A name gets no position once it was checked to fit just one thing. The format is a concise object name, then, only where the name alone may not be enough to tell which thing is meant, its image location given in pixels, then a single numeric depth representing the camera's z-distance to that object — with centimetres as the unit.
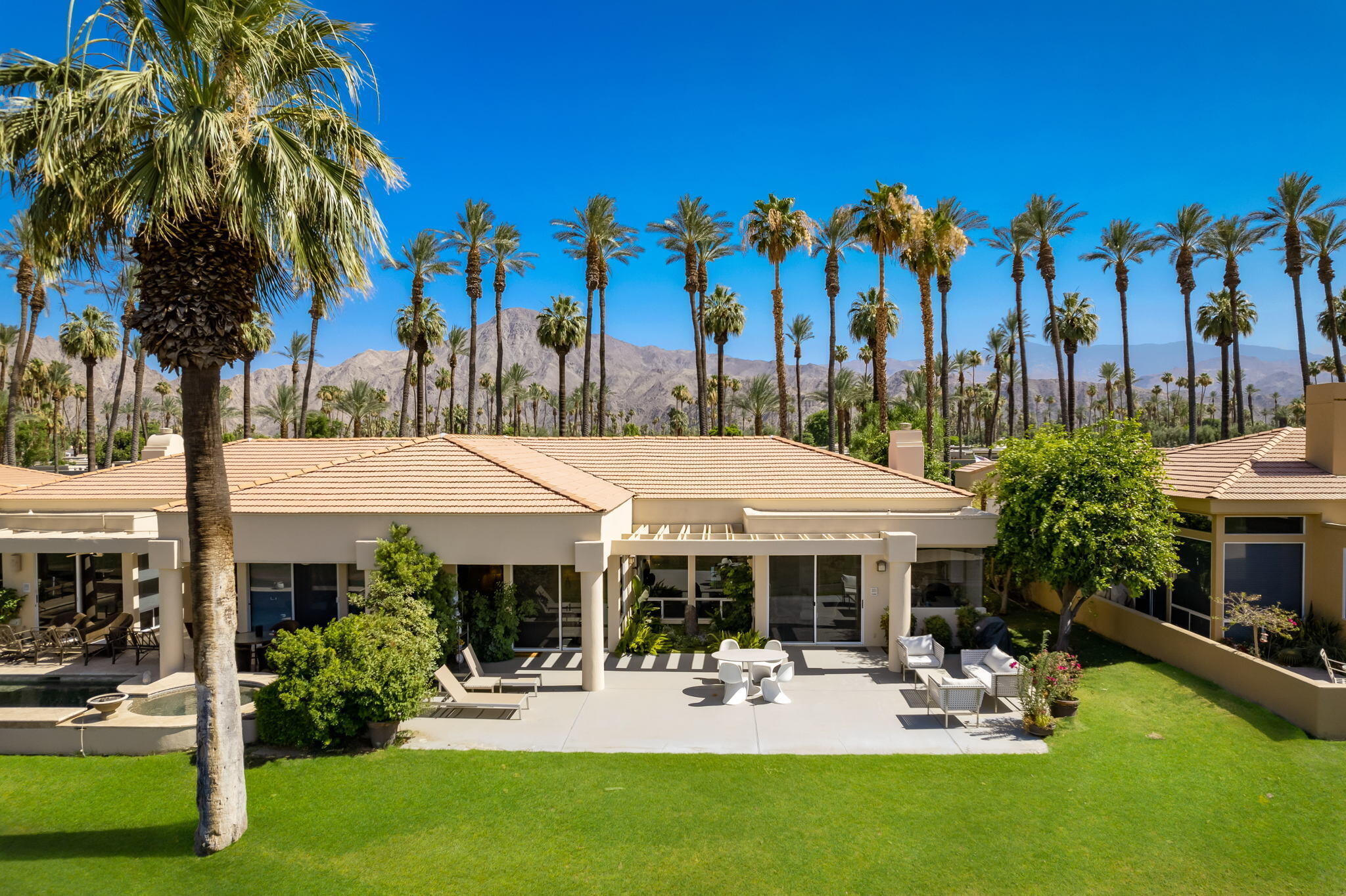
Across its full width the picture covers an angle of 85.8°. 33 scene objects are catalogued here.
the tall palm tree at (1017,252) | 4775
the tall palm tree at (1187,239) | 4634
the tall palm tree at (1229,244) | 4553
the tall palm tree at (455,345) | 7369
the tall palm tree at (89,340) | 5188
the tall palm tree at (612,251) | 4662
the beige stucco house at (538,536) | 1591
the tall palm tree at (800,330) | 7669
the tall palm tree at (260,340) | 4838
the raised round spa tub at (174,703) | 1380
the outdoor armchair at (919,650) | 1599
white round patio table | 1588
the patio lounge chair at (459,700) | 1409
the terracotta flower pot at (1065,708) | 1401
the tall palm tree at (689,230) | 4591
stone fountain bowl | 1304
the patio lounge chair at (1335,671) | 1441
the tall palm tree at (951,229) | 4000
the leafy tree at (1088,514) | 1603
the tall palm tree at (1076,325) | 5750
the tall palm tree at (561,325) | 5788
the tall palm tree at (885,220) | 3888
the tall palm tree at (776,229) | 4184
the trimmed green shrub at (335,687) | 1221
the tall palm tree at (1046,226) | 4431
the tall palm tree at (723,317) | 5531
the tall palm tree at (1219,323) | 5269
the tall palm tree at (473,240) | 4738
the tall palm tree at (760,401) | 7469
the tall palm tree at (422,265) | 4900
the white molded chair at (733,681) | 1502
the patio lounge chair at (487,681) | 1501
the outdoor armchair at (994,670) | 1416
